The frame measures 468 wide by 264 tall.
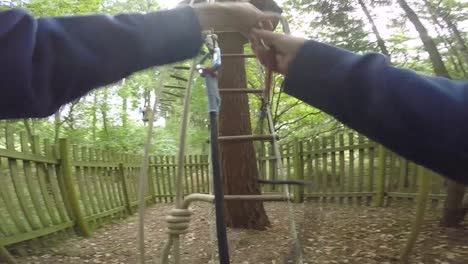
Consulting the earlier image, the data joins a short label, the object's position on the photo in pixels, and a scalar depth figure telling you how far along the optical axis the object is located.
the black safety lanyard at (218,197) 0.96
